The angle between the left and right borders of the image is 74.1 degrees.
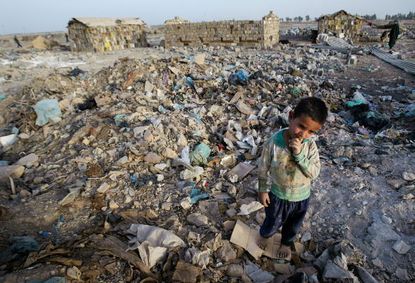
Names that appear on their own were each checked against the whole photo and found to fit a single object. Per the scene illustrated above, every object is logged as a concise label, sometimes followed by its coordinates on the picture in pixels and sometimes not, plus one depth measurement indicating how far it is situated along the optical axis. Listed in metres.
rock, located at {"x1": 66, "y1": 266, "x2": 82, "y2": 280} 2.12
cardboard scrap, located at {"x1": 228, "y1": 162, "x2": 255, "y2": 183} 3.59
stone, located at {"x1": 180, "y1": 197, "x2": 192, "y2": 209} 3.13
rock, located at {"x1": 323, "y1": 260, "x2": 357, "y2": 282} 2.16
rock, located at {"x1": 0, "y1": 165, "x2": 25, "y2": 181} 3.80
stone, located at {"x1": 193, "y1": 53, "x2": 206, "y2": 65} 7.82
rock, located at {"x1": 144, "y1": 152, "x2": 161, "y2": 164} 3.90
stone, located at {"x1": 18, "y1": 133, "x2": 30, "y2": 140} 5.09
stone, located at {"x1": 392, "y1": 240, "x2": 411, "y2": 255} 2.37
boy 1.63
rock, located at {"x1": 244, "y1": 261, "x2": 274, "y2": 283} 2.33
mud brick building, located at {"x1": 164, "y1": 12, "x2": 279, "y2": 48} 15.68
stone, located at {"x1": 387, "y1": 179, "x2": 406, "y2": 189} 3.03
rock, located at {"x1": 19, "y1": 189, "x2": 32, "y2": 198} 3.47
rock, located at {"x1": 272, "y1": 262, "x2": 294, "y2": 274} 2.40
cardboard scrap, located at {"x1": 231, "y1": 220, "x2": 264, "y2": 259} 2.53
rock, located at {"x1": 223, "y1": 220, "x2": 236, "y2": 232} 2.80
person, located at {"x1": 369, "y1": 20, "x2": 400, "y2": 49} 12.99
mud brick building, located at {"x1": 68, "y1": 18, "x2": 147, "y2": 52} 16.62
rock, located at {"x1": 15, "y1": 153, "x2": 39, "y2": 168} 4.14
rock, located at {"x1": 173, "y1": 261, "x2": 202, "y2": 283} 2.25
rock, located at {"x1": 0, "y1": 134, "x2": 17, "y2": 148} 4.97
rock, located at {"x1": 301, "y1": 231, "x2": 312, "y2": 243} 2.62
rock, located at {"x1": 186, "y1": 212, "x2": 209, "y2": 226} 2.88
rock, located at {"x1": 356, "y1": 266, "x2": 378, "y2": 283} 2.16
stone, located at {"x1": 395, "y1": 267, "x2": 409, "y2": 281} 2.23
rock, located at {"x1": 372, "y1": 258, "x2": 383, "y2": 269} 2.32
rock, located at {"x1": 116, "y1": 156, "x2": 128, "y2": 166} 3.85
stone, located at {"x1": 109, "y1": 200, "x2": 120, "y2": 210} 3.22
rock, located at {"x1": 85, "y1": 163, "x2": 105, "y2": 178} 3.70
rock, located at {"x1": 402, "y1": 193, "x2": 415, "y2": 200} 2.81
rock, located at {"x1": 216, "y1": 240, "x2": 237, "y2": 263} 2.49
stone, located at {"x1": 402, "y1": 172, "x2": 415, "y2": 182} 3.10
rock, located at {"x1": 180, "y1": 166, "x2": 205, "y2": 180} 3.59
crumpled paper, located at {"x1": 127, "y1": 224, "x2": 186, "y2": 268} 2.43
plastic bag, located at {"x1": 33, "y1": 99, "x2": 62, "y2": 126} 5.29
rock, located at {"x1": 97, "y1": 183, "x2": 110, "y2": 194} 3.42
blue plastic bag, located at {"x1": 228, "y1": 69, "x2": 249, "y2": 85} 6.64
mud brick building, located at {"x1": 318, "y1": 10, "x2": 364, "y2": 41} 16.73
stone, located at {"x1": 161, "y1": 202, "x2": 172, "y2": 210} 3.16
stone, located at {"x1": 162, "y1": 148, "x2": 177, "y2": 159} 3.99
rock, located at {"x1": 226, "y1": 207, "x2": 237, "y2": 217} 3.00
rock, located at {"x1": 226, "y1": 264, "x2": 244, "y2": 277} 2.37
